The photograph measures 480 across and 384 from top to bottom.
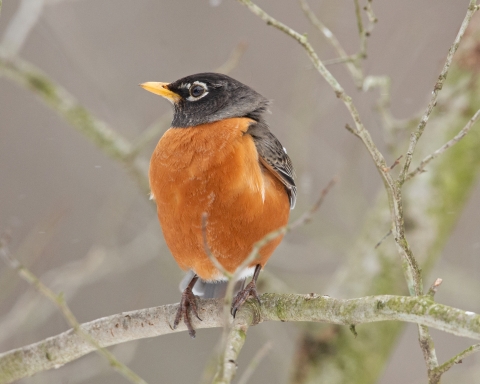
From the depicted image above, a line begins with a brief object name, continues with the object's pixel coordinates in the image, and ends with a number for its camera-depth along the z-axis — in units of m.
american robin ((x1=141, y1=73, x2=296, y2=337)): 7.65
